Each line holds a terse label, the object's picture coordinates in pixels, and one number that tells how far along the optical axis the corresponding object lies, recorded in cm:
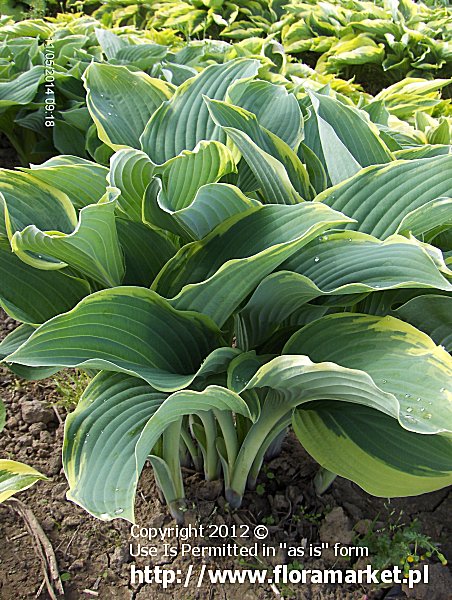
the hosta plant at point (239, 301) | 90
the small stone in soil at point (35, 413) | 156
